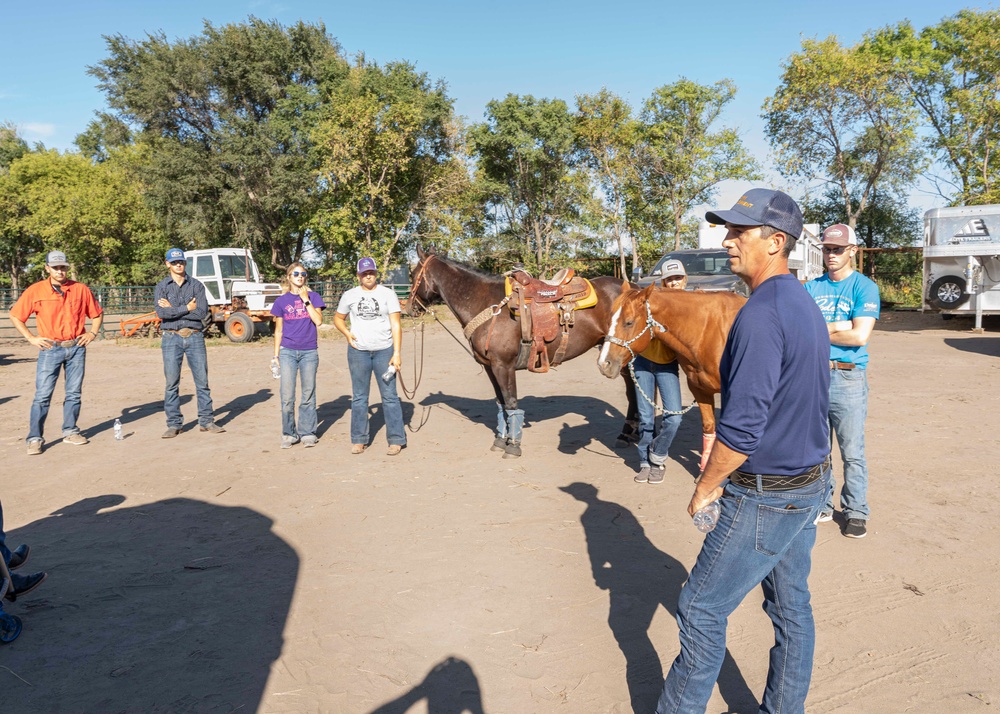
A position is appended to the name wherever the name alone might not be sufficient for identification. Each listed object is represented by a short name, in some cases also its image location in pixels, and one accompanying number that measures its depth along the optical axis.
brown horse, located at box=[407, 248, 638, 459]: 7.09
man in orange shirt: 7.33
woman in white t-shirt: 7.14
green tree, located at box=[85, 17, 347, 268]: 30.27
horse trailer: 16.28
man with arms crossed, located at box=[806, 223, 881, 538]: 4.39
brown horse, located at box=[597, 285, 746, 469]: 4.99
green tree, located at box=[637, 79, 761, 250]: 32.47
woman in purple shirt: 7.65
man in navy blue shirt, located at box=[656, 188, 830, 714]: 2.16
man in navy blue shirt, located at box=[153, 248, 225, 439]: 7.98
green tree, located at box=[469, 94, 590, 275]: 32.59
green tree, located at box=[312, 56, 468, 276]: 26.48
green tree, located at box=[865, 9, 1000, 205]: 23.69
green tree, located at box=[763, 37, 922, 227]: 26.89
